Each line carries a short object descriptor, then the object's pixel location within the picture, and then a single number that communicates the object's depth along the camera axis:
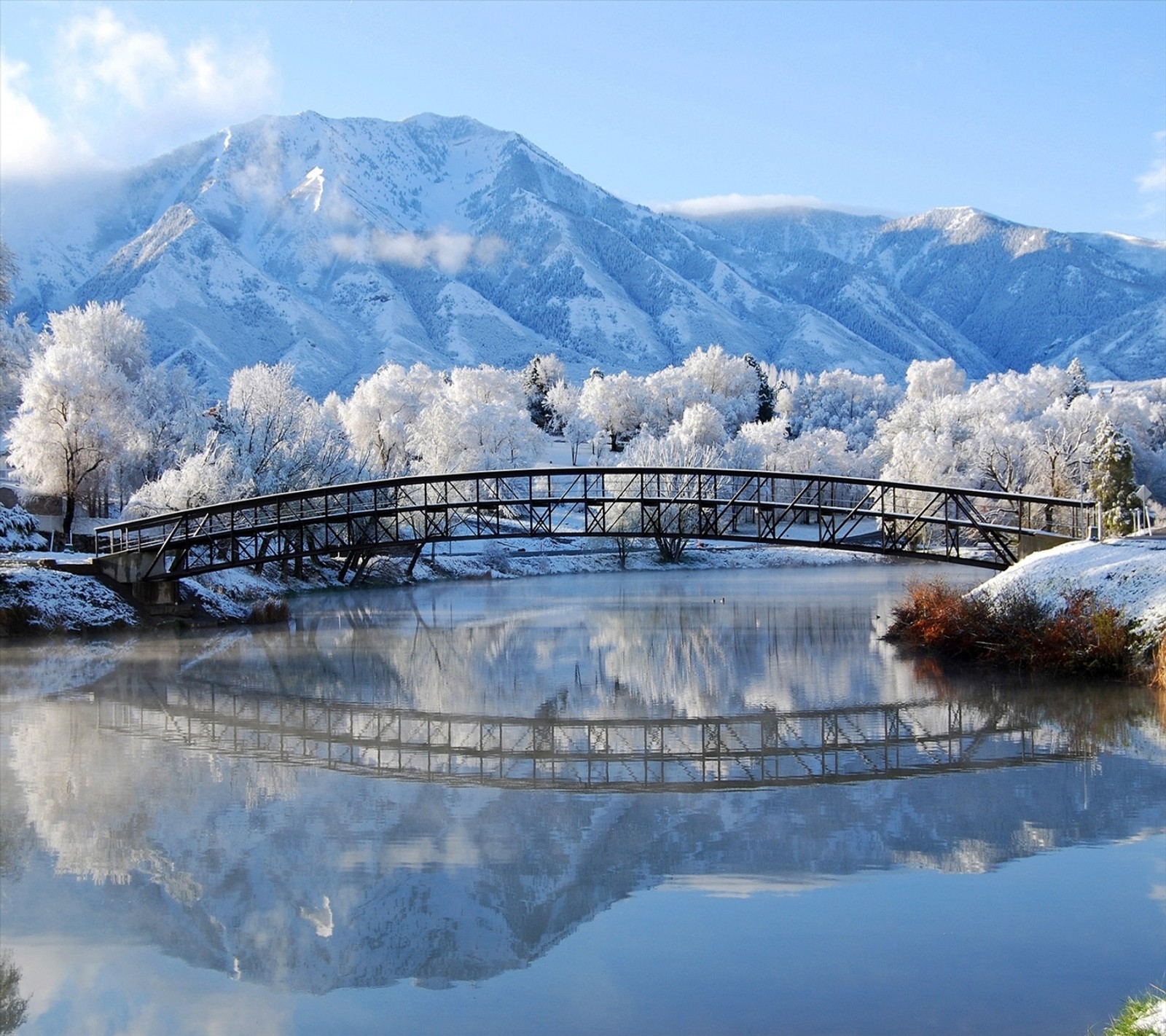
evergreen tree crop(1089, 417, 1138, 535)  63.69
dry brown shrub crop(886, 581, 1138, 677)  27.47
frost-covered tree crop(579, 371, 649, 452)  122.12
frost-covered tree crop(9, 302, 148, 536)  61.78
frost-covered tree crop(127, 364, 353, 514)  56.91
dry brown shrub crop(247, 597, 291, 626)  47.22
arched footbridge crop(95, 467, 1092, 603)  41.84
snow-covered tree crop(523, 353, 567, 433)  138.50
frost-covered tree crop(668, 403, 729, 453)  104.00
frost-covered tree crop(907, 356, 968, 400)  130.62
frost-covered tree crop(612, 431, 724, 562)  94.38
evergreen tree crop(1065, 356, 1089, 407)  121.50
